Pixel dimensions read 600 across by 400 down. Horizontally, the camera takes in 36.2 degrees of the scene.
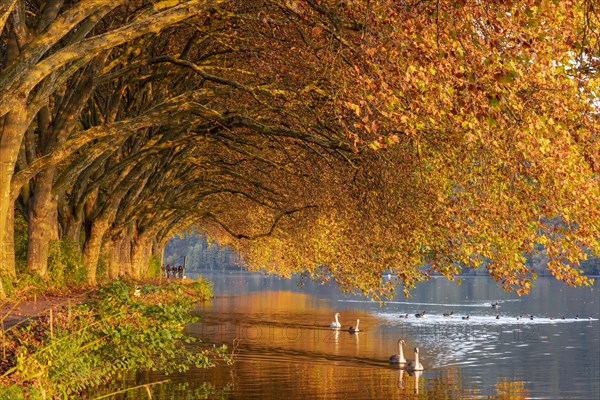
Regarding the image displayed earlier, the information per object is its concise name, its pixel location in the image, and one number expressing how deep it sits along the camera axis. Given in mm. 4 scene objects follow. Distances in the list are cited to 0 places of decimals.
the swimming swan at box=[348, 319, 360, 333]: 47556
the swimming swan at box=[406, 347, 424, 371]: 30962
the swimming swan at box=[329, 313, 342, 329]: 49700
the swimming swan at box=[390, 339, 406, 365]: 32344
